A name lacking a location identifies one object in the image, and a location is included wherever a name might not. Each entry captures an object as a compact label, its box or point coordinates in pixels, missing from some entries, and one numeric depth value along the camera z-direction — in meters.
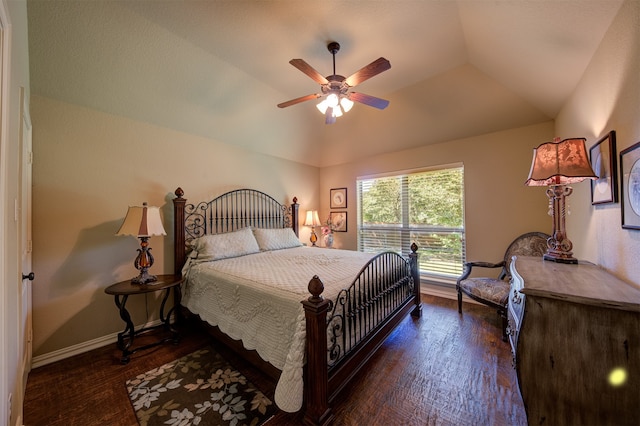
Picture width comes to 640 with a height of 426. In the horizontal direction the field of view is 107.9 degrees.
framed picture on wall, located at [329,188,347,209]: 4.84
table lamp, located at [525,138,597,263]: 1.61
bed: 1.43
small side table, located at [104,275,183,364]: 2.14
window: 3.64
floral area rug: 1.54
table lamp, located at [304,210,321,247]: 4.68
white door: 1.52
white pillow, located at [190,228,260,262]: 2.82
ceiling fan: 1.89
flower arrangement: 4.71
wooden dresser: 0.99
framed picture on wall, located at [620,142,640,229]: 1.22
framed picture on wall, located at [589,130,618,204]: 1.48
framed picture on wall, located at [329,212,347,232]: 4.85
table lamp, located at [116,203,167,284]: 2.26
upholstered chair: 2.47
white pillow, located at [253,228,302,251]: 3.54
